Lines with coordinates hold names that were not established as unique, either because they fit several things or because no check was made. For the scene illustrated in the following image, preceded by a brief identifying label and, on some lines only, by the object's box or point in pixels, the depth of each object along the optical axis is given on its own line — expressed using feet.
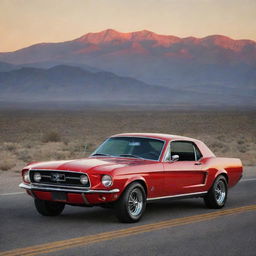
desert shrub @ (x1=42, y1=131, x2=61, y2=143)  135.05
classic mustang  31.60
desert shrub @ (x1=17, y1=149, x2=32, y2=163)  85.31
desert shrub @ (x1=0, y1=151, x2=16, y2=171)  70.69
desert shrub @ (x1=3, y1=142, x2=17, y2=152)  107.67
